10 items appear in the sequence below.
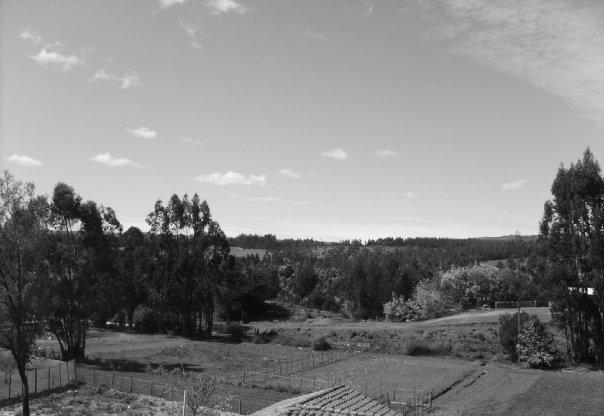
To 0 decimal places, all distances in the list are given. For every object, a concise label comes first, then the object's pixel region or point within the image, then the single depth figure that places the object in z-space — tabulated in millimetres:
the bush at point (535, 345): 52844
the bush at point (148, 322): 77000
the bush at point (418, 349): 61844
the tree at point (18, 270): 28734
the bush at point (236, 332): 73125
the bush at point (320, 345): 65188
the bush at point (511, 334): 55375
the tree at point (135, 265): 76938
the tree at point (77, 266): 47875
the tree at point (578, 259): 52375
